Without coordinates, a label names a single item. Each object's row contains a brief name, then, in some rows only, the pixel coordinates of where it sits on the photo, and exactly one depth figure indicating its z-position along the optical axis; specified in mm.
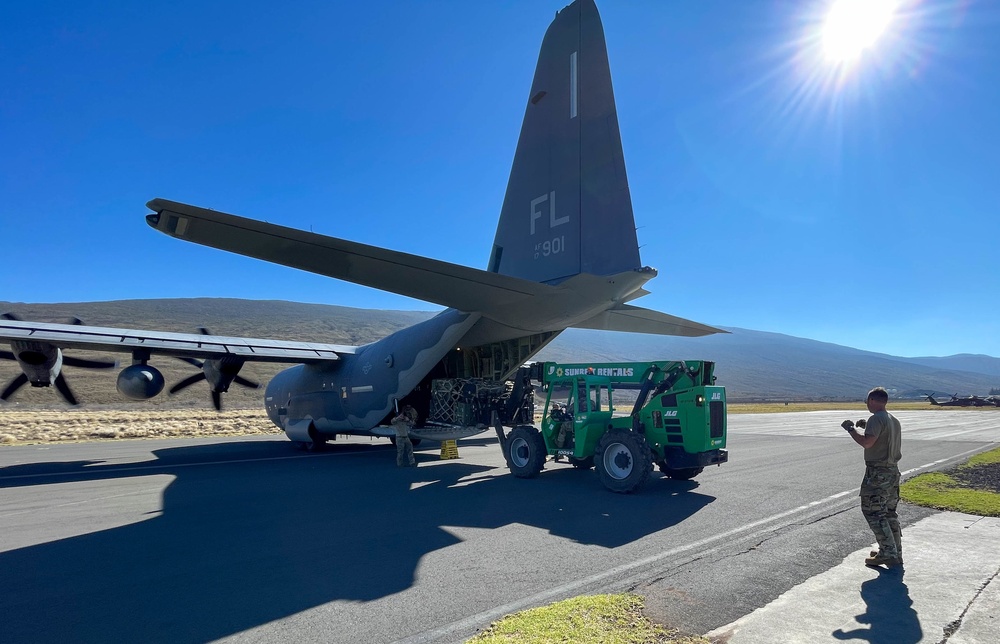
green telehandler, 9875
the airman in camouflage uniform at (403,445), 14398
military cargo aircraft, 8992
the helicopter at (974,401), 59491
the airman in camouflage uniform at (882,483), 5521
